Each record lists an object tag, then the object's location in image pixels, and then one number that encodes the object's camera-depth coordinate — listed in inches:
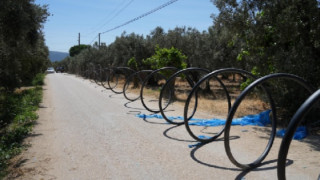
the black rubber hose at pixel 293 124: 112.7
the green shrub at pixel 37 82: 1028.4
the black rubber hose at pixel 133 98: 562.7
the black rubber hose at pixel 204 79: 243.0
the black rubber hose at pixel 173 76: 307.4
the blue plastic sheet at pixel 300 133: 262.8
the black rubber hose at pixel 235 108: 172.6
